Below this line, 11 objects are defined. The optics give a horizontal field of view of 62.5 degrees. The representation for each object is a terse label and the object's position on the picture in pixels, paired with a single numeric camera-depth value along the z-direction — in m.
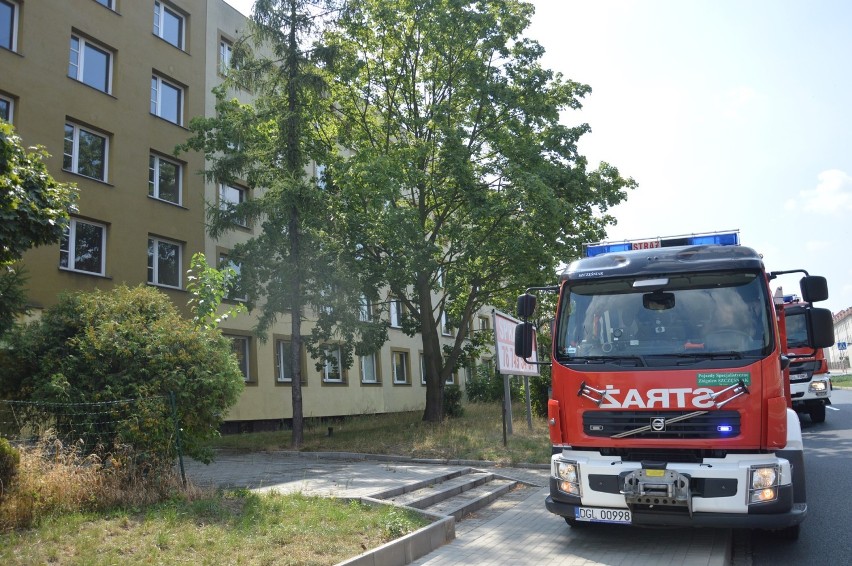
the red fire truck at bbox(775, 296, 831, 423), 15.66
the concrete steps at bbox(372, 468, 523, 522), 8.88
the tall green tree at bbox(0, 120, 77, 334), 6.54
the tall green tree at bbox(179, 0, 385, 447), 16.55
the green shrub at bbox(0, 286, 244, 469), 7.91
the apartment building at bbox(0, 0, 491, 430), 17.17
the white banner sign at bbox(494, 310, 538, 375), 14.34
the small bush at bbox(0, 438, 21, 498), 6.33
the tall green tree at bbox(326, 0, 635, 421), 18.12
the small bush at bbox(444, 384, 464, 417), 25.85
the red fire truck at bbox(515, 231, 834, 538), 6.02
